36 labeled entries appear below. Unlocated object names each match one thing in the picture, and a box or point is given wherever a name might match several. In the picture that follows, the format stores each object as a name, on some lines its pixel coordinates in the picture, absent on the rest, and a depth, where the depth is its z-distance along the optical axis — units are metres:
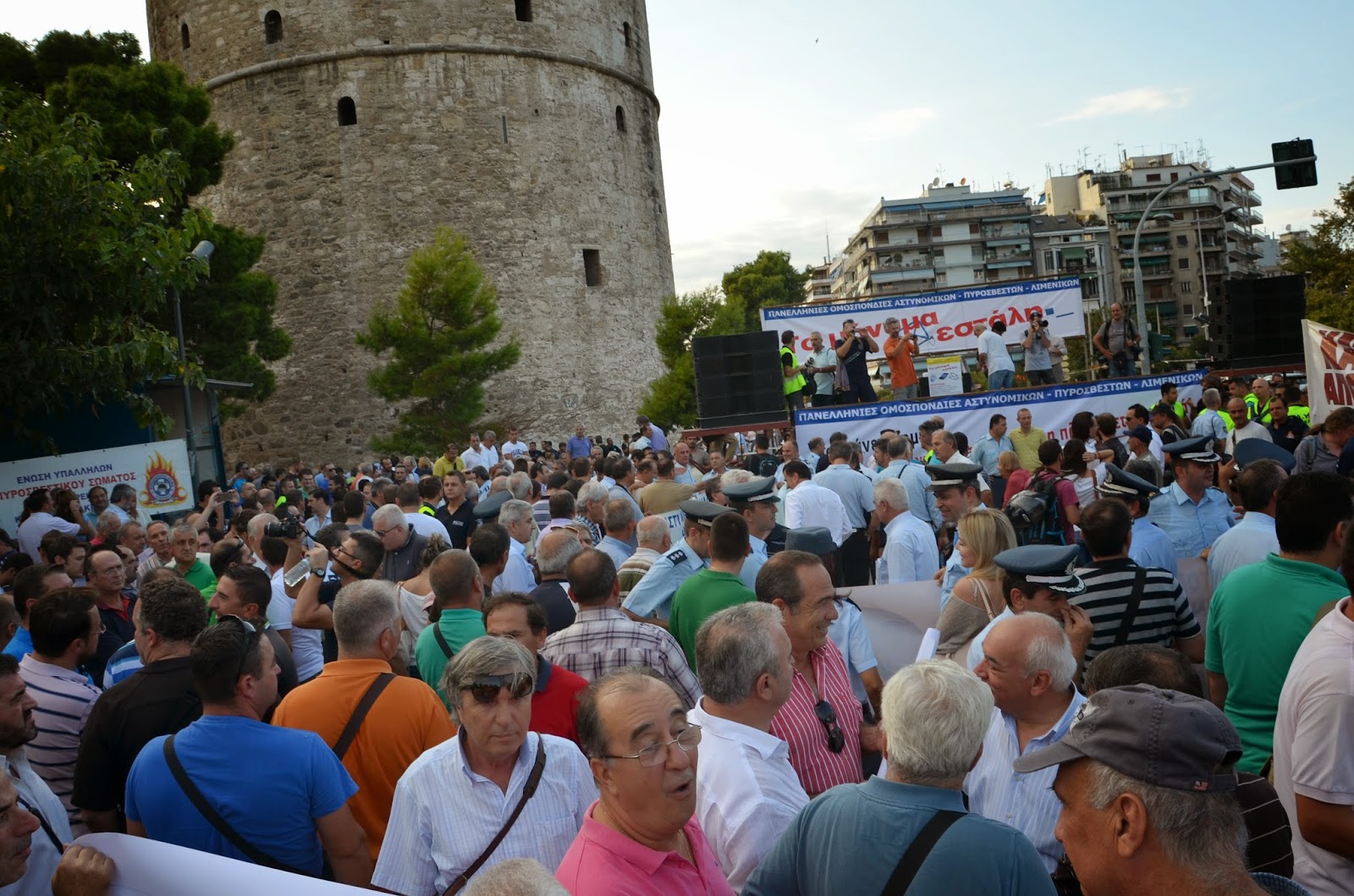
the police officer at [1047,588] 3.89
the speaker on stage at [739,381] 14.85
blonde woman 4.27
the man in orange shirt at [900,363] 14.35
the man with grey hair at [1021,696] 3.18
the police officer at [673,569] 5.53
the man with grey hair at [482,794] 3.05
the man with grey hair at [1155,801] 2.01
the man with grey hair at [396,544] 6.72
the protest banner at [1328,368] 10.20
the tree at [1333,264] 28.39
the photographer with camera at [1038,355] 14.38
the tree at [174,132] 19.27
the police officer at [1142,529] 5.48
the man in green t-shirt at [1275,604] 3.64
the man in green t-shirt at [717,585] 4.78
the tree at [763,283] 54.06
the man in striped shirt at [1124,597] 4.21
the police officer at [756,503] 6.58
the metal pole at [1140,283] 16.83
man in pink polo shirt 2.54
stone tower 27.52
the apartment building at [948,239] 95.69
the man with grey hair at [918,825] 2.31
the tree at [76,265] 11.09
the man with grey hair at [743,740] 2.96
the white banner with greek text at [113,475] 11.28
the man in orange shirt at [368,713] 3.59
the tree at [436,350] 24.44
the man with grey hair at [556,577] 5.26
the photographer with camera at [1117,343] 14.90
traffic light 16.75
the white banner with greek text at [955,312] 15.62
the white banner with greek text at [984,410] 12.64
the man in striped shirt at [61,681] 4.07
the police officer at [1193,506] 6.29
